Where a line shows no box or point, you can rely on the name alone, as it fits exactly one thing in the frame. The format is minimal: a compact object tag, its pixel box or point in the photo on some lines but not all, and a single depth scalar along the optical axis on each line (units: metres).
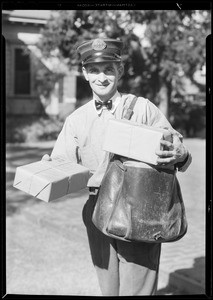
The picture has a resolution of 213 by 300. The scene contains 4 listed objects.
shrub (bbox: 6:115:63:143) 14.21
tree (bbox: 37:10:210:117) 8.66
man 2.80
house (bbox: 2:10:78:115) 13.87
